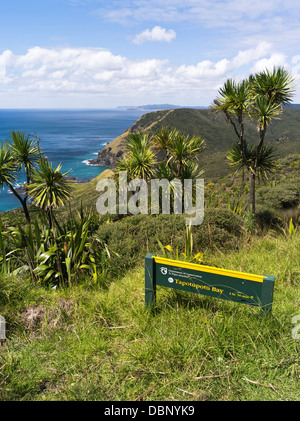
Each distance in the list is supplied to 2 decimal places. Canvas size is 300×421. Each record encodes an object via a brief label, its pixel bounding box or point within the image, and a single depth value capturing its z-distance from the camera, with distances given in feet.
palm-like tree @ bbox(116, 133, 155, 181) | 36.68
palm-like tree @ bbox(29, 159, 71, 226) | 26.61
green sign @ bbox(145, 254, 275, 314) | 8.75
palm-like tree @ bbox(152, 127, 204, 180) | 35.70
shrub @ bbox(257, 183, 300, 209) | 52.85
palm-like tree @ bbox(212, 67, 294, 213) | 38.71
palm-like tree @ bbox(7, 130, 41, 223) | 29.68
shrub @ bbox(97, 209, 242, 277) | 17.69
